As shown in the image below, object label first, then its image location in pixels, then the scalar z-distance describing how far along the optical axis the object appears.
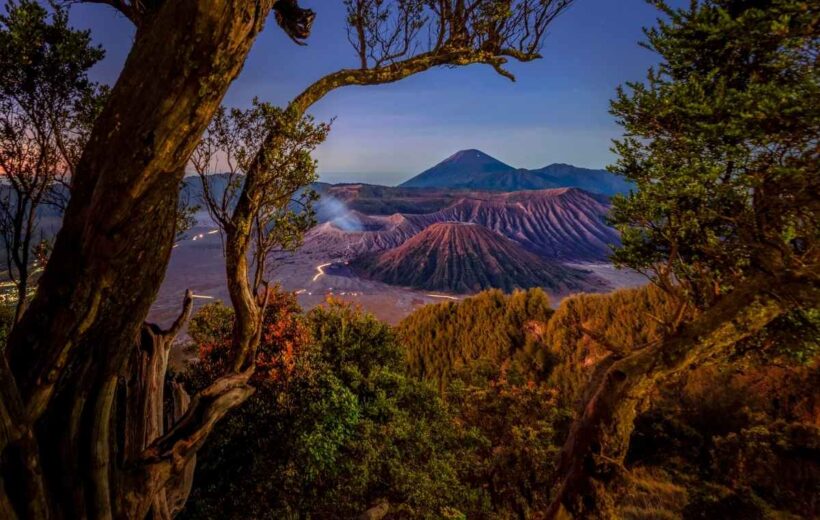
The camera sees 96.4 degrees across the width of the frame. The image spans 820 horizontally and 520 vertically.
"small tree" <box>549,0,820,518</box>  3.80
